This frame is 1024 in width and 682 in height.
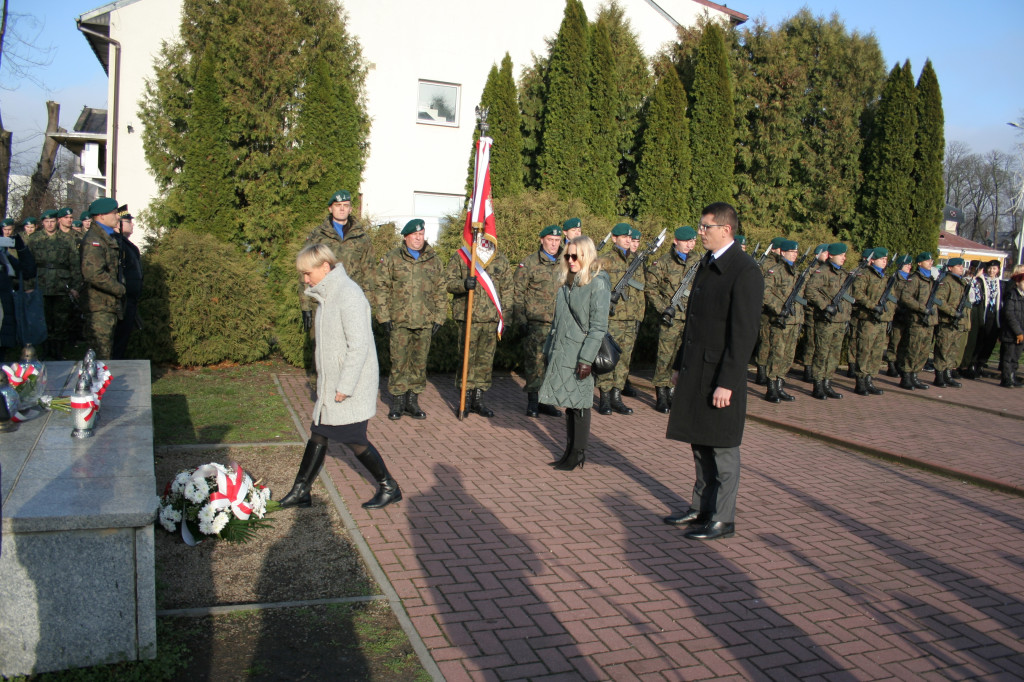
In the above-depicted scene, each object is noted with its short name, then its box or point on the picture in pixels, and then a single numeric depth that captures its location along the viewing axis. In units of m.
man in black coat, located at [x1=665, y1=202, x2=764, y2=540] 5.24
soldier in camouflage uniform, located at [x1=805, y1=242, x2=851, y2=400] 11.59
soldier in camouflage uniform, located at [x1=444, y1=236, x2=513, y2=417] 9.21
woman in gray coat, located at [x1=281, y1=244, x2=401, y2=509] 5.33
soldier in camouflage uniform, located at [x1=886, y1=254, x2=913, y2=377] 12.98
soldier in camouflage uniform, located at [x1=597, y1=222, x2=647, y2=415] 9.68
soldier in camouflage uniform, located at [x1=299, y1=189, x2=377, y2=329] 8.80
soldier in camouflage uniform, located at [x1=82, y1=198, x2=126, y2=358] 8.51
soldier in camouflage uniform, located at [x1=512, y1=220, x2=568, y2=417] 9.23
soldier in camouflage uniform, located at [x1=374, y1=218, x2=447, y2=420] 8.61
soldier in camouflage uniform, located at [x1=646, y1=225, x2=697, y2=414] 9.99
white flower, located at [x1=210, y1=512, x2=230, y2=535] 4.96
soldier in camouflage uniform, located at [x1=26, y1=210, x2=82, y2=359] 11.32
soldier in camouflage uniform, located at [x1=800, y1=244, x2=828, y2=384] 11.94
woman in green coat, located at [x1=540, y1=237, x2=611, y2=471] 6.57
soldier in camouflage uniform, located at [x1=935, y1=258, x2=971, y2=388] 13.30
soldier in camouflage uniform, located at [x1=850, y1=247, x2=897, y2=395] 12.13
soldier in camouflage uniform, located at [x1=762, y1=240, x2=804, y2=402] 11.17
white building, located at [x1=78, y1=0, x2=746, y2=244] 19.14
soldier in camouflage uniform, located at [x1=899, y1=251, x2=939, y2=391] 12.75
